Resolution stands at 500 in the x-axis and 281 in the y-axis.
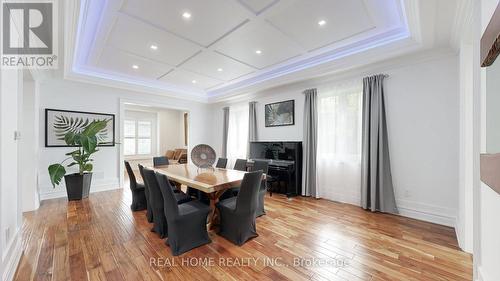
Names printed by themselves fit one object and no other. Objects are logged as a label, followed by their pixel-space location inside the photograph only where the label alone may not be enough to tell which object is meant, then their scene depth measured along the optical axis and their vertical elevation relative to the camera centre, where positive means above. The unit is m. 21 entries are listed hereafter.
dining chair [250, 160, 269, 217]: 3.15 -0.90
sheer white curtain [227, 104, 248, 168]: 5.80 +0.22
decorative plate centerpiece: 3.24 -0.25
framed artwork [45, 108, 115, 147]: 4.08 +0.37
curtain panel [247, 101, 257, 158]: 5.39 +0.54
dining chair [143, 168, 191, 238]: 2.32 -0.76
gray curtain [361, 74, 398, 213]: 3.26 -0.22
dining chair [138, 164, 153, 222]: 2.80 -0.99
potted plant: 3.93 -0.35
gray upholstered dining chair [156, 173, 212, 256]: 2.07 -0.89
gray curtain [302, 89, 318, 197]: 4.17 -0.02
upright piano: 4.30 -0.51
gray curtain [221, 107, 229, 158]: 6.27 +0.38
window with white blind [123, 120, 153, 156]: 7.82 +0.15
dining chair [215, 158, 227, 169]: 4.10 -0.45
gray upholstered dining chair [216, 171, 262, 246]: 2.25 -0.85
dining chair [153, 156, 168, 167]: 4.27 -0.44
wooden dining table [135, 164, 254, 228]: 2.34 -0.50
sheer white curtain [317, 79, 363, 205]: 3.68 -0.01
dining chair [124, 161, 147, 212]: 3.39 -0.95
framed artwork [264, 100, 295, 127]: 4.66 +0.67
